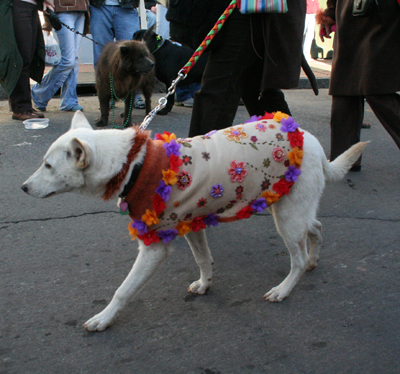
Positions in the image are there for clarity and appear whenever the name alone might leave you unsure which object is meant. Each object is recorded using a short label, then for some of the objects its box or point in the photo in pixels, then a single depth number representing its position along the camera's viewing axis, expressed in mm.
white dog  2182
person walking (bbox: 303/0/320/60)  13305
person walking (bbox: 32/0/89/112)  6367
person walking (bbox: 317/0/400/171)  4043
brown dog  5984
